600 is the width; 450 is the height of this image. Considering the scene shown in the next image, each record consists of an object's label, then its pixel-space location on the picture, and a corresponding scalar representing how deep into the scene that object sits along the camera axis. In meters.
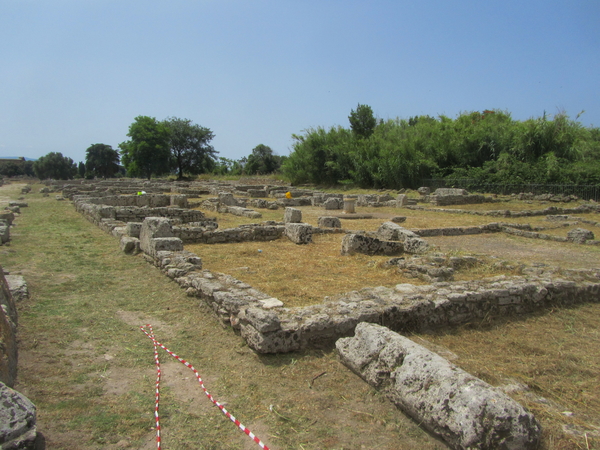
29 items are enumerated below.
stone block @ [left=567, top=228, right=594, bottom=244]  11.84
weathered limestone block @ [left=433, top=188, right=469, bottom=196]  24.94
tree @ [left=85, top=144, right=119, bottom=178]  73.38
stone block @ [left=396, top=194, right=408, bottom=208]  22.78
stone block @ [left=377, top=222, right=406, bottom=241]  10.59
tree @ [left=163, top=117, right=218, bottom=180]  54.16
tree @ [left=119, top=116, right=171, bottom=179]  50.34
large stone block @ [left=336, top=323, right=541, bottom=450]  2.61
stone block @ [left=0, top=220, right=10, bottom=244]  9.95
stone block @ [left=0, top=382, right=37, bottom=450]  2.29
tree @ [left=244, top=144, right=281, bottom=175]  63.53
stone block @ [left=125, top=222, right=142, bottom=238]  10.27
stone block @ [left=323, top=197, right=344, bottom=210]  22.23
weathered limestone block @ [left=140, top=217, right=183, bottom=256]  8.07
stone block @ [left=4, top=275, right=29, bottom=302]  5.54
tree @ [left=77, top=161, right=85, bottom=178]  76.84
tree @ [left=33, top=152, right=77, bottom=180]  70.31
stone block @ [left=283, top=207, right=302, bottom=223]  14.52
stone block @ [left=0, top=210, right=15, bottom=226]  13.43
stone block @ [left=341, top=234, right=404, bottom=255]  9.23
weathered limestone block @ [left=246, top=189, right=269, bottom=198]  28.22
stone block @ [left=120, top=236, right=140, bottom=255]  9.21
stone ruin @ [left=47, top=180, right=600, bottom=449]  2.71
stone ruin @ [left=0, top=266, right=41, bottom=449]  2.29
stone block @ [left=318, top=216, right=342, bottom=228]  13.64
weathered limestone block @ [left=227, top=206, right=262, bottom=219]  17.27
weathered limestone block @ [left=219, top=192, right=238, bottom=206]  20.67
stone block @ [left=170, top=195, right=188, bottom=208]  20.30
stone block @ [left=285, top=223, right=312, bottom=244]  10.98
